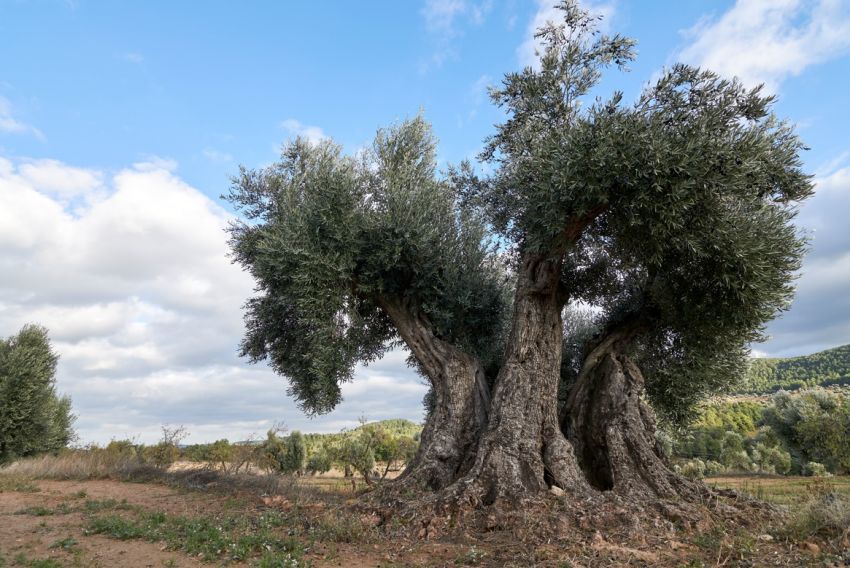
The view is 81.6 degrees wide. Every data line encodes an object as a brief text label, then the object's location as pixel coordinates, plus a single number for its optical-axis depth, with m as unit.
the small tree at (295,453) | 49.64
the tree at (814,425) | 32.69
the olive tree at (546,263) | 11.48
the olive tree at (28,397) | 28.50
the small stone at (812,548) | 7.95
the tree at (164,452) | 24.66
